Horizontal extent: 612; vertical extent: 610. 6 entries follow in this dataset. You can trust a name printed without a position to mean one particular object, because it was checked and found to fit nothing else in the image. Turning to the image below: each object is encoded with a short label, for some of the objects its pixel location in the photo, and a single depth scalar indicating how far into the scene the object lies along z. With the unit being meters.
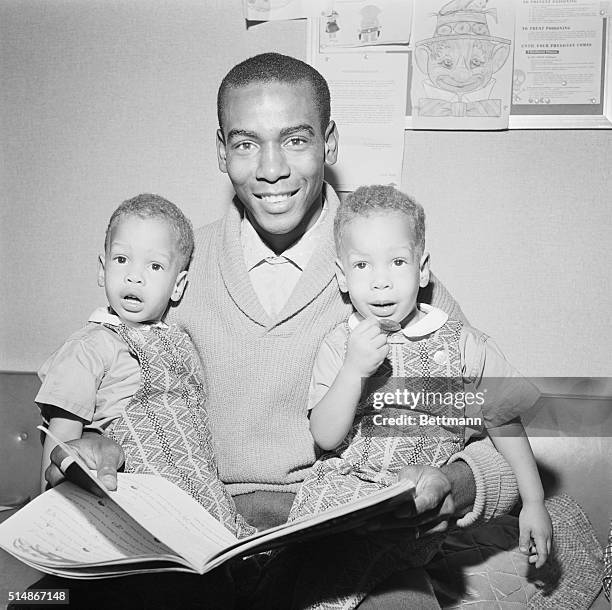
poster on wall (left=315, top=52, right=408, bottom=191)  1.17
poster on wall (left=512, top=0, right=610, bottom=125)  1.13
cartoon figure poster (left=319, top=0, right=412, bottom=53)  1.15
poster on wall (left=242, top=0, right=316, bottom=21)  1.18
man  1.04
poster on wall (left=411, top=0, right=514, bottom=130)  1.14
